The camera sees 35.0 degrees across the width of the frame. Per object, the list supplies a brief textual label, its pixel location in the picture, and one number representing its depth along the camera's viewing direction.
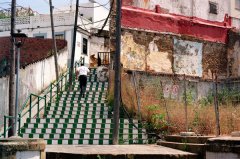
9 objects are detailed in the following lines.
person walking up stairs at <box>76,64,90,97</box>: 17.89
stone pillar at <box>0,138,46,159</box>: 6.68
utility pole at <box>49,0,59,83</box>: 22.31
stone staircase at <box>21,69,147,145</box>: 12.40
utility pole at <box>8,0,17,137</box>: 13.85
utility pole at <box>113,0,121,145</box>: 11.05
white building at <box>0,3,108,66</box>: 28.00
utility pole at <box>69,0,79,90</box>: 19.78
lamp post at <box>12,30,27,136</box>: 13.01
